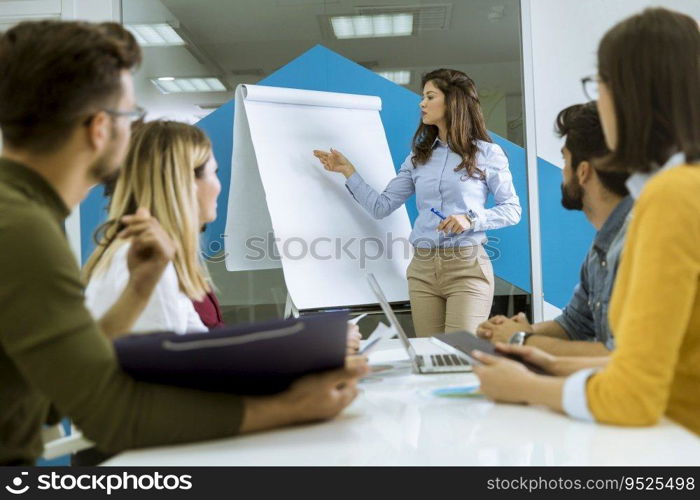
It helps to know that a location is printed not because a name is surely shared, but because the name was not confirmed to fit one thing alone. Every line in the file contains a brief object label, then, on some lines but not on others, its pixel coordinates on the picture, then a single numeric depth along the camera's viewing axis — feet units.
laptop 5.69
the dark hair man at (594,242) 5.99
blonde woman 5.58
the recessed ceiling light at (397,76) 14.74
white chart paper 12.37
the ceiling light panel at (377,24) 14.88
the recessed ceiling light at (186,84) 14.92
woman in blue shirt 11.89
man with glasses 3.15
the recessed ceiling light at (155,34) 15.16
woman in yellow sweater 3.51
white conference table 3.21
